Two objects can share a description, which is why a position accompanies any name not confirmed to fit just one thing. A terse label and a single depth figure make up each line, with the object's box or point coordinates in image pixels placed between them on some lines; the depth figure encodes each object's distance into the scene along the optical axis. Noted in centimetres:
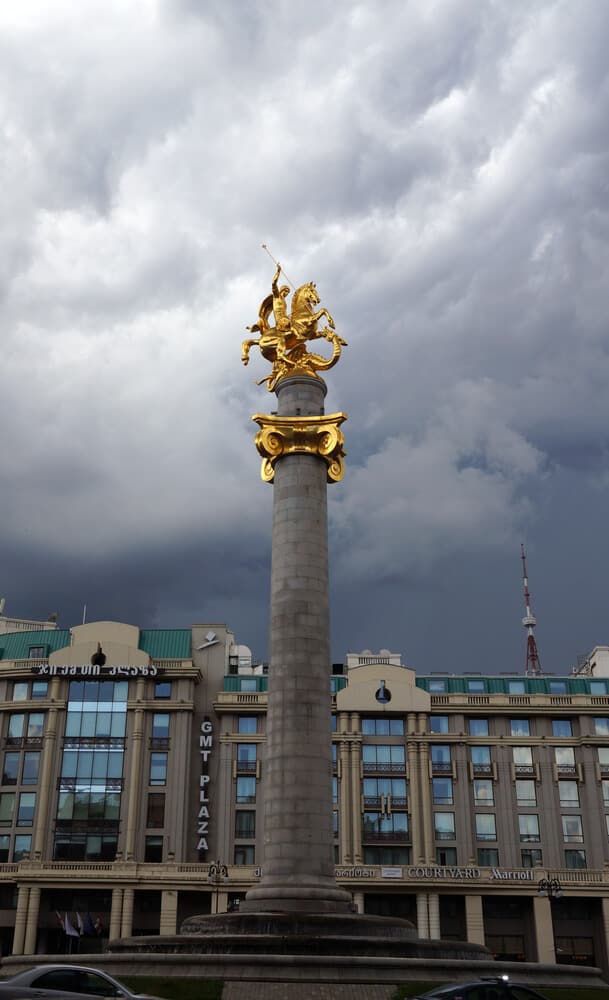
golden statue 4781
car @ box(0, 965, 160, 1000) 2039
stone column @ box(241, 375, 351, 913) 3819
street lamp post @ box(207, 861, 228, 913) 7519
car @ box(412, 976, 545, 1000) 2353
